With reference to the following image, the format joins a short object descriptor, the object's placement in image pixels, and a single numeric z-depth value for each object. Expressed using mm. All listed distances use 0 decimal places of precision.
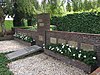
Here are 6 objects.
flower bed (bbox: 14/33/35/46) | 4418
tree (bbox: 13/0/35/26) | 6063
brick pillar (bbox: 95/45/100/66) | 2304
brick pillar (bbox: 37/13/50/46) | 3709
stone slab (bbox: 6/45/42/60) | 3240
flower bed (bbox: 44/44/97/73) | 2248
